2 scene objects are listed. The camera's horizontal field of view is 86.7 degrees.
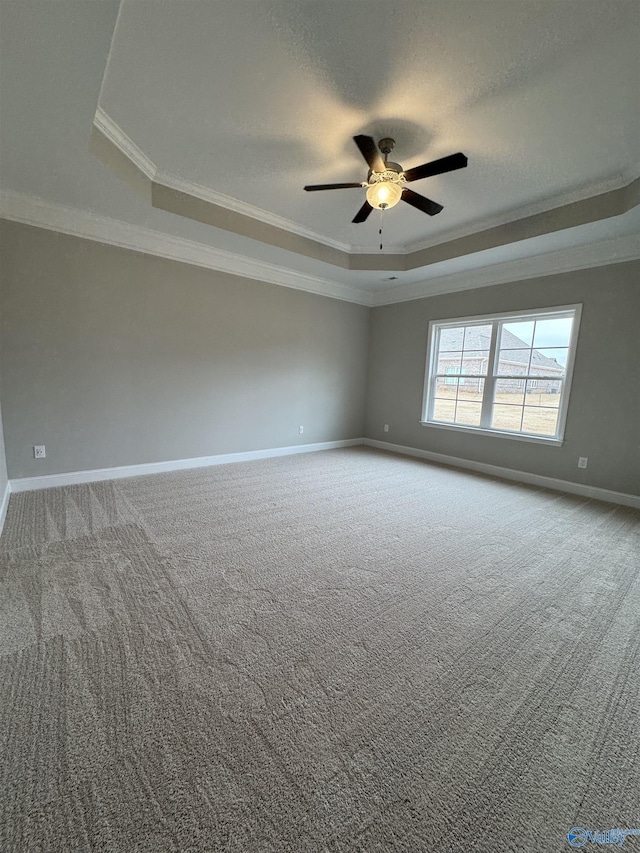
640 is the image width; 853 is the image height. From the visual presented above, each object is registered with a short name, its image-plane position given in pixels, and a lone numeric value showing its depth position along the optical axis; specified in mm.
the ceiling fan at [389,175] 2195
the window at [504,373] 4094
